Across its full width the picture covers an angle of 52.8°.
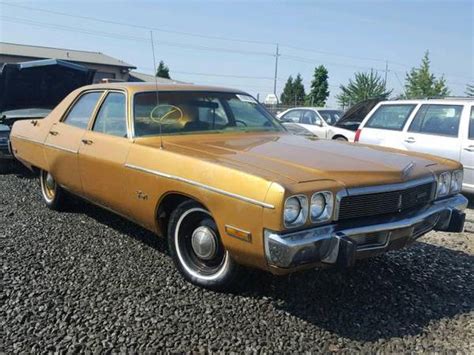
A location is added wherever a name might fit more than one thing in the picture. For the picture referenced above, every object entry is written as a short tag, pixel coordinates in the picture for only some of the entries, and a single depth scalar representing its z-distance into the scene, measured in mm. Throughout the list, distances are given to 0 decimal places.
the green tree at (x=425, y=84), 36594
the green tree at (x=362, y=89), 44009
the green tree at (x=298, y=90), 59294
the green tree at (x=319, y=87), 50281
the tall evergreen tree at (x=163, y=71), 51975
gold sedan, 2773
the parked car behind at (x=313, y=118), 11832
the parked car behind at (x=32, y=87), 7789
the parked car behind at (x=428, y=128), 6555
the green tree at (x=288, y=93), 61031
